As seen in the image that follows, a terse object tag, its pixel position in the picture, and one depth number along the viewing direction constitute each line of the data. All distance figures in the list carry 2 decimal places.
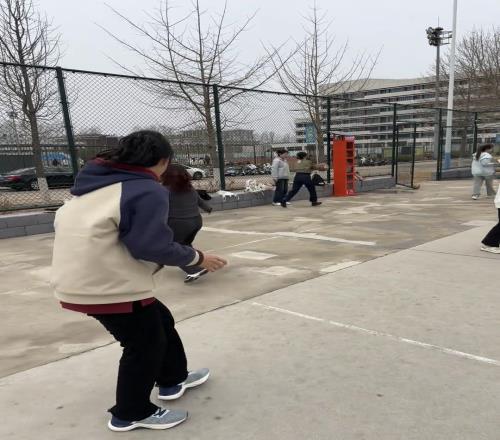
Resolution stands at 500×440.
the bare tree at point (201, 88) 11.03
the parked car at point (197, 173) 10.67
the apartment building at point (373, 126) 15.24
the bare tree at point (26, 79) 9.05
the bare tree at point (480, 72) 27.53
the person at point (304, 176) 11.50
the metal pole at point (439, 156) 17.23
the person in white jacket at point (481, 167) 11.64
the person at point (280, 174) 11.54
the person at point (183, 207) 4.86
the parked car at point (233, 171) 11.48
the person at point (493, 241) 5.89
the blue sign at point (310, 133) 14.12
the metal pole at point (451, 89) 21.86
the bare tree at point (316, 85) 17.62
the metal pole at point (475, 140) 20.05
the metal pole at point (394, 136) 15.02
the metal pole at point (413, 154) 15.43
